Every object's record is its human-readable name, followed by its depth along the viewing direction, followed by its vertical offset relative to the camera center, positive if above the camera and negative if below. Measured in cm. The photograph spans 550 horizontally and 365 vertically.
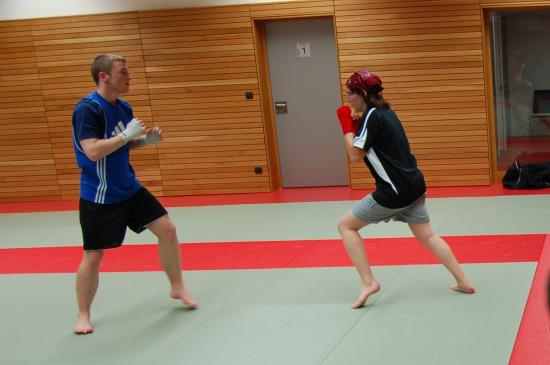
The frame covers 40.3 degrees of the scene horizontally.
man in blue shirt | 474 -62
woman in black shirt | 474 -82
